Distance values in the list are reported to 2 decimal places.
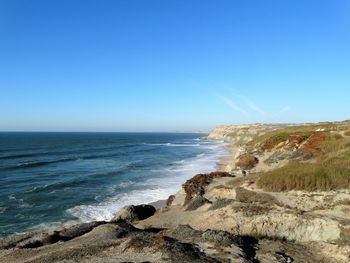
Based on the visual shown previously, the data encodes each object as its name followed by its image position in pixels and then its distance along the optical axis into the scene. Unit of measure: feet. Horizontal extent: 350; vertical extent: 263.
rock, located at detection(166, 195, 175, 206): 84.53
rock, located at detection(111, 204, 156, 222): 71.92
